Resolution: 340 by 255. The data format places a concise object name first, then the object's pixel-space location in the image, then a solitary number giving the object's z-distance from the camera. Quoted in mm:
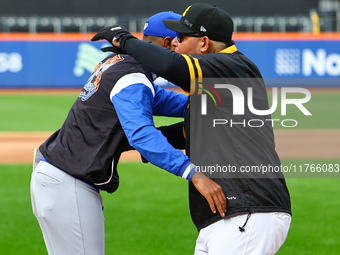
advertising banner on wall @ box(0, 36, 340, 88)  47656
